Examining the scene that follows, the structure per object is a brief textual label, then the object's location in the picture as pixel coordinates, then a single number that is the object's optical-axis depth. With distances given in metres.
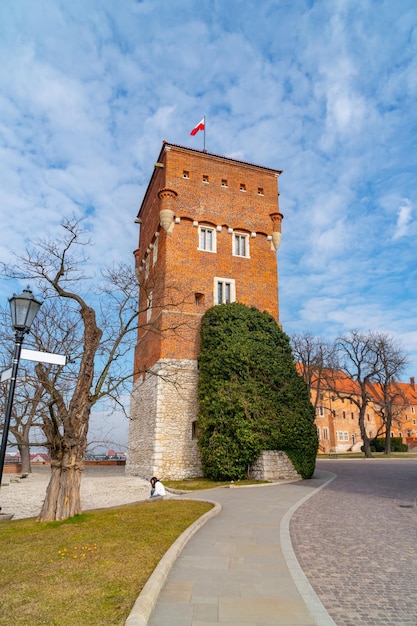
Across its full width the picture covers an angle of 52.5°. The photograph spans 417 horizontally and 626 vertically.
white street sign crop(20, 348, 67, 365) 6.70
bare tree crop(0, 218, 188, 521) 9.59
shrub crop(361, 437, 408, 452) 49.31
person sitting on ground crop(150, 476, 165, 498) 14.34
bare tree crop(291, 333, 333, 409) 41.72
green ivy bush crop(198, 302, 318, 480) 19.67
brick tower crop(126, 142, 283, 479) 22.12
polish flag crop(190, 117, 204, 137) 28.36
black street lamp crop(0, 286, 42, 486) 6.67
